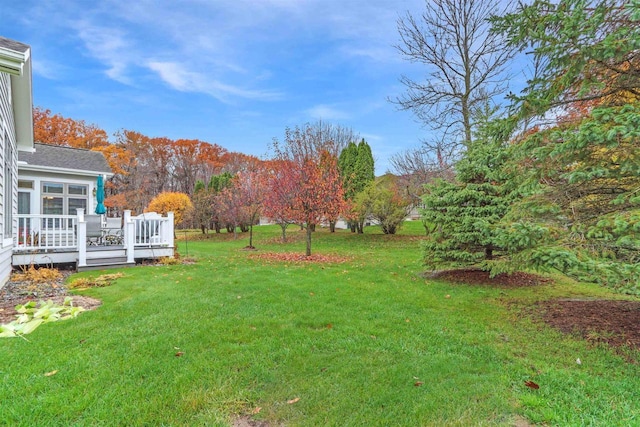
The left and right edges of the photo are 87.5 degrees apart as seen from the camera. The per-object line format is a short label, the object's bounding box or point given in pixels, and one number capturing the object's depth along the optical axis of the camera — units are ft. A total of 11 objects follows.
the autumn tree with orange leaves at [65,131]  78.49
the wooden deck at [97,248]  27.61
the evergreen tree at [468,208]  23.00
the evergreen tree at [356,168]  68.18
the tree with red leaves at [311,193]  37.83
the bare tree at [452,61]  38.01
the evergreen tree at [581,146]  9.78
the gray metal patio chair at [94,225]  32.50
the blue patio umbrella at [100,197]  37.47
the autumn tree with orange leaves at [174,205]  84.74
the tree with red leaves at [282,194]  40.70
